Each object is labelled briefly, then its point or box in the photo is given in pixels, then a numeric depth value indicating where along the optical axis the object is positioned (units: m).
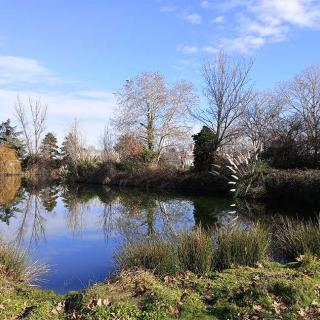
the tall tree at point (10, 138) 47.80
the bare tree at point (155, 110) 32.90
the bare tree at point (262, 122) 27.32
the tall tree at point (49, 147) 47.16
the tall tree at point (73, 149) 39.70
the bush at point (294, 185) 17.65
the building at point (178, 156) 33.80
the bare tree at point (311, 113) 23.77
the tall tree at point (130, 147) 32.94
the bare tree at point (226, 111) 28.09
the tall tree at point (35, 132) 47.38
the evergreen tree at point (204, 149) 27.07
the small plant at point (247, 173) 20.27
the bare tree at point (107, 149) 37.15
